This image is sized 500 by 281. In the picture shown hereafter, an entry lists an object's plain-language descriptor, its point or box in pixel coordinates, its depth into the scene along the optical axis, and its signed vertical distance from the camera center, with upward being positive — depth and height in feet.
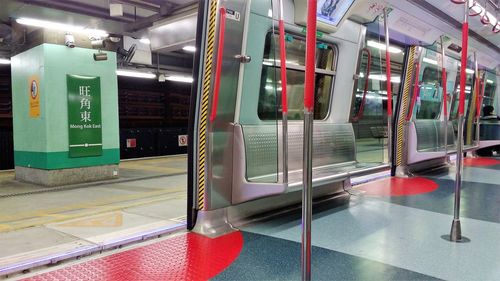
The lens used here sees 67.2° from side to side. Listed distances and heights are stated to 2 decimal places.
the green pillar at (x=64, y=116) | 21.83 +0.30
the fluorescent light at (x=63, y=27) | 18.73 +5.17
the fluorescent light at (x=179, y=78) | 43.14 +5.01
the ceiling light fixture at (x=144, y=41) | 28.89 +6.26
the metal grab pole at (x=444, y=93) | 19.10 +1.50
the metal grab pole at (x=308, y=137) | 5.46 -0.23
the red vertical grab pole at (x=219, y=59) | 10.06 +1.73
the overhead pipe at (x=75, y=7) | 22.89 +7.41
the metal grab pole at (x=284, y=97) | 9.44 +0.62
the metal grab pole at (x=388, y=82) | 15.67 +1.66
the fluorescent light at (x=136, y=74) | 36.43 +4.77
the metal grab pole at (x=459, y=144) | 10.05 -0.61
